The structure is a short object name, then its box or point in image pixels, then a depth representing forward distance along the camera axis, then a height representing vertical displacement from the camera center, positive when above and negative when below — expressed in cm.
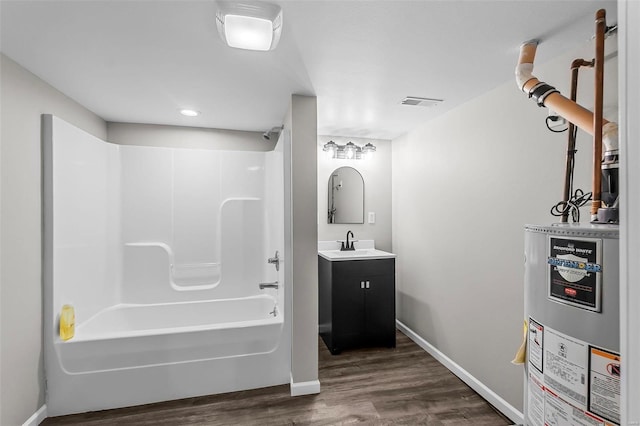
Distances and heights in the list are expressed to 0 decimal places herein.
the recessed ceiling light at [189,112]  275 +88
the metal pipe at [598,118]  125 +37
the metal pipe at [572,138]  154 +37
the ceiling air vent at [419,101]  248 +88
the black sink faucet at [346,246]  358 -40
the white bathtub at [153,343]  214 -96
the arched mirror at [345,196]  365 +17
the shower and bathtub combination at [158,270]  215 -55
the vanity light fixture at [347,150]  350 +69
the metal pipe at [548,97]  140 +56
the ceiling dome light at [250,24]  135 +84
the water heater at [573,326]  95 -38
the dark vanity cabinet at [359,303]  302 -90
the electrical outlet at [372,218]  376 -8
